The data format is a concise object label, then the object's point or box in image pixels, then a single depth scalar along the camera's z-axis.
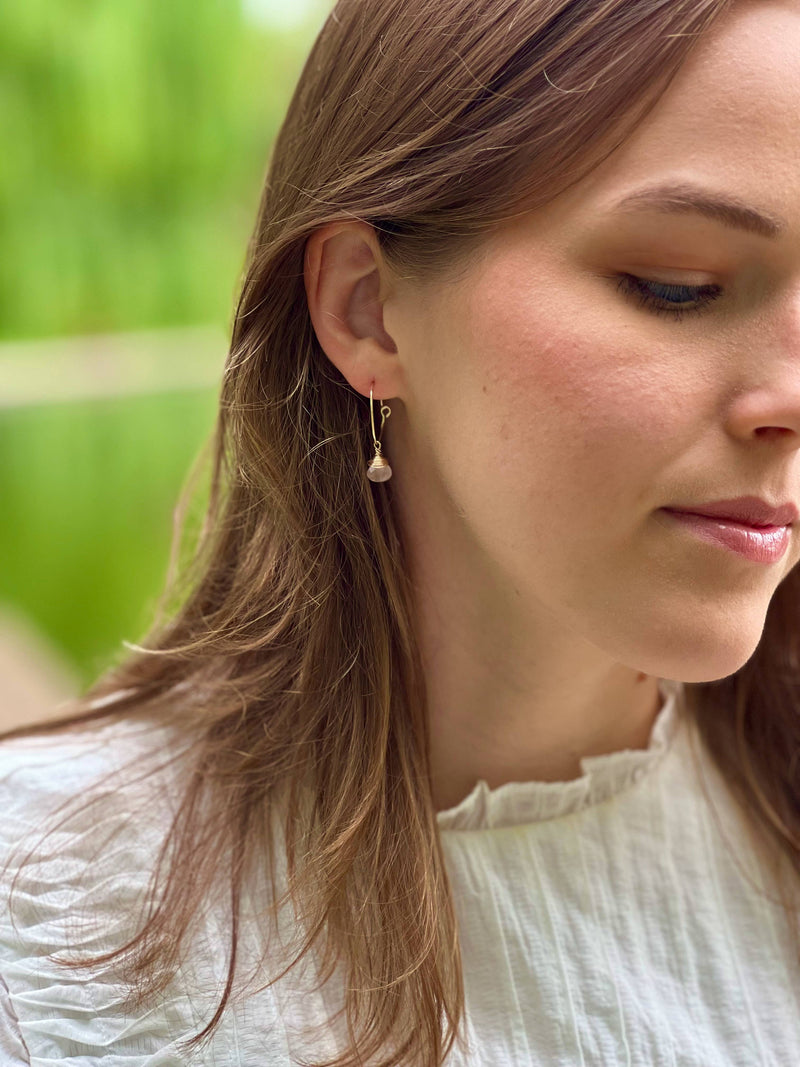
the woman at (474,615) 0.77
